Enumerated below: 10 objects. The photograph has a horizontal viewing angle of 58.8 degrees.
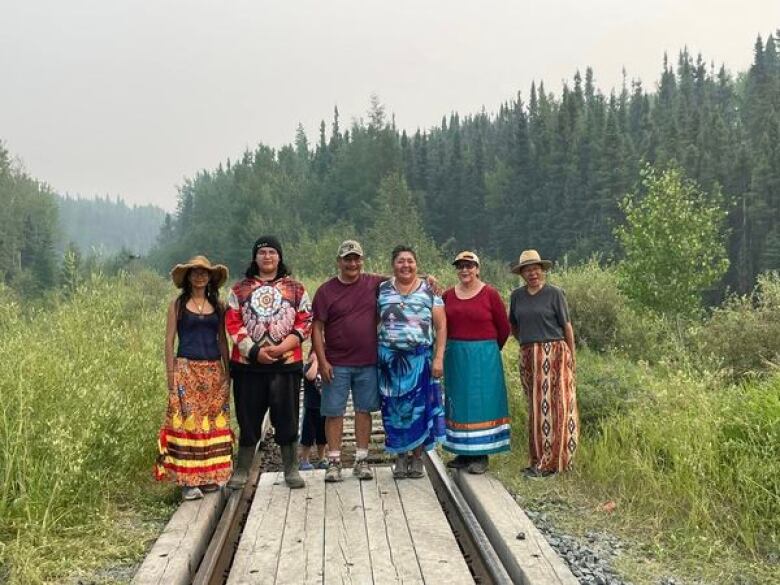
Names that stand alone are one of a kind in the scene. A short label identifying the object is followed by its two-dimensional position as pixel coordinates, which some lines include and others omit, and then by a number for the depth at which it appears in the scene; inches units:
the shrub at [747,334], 400.5
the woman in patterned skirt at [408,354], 186.9
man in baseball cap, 189.3
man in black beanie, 180.2
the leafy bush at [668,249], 584.2
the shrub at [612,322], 531.5
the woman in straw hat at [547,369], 203.0
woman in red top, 197.8
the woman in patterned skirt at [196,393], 179.5
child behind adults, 215.6
